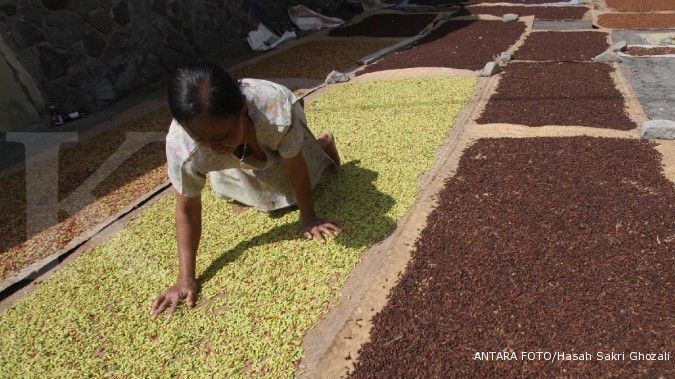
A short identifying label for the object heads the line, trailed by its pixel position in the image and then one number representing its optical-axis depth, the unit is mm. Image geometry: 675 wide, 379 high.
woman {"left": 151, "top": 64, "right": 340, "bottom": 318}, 2264
